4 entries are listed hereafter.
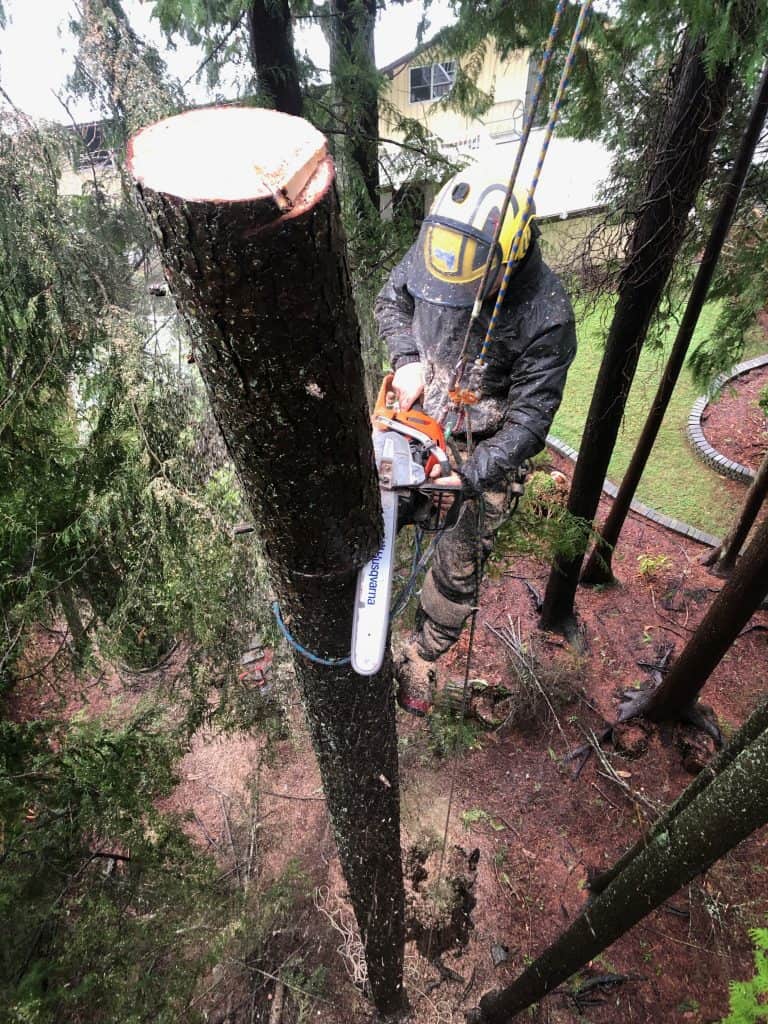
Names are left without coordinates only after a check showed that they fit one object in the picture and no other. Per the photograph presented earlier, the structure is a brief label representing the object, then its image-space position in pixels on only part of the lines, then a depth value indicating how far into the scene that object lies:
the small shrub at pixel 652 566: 6.94
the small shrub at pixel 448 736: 4.85
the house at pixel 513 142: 11.69
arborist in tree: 2.52
